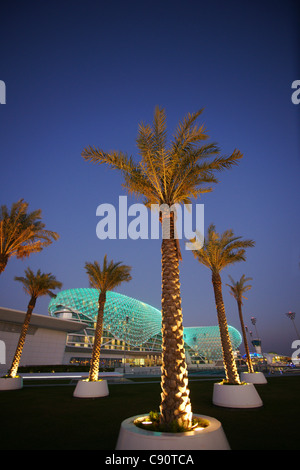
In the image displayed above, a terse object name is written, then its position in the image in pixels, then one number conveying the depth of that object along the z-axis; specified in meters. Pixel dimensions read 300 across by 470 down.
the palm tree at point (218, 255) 15.20
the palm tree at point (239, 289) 28.47
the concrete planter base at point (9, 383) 17.22
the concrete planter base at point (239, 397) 10.41
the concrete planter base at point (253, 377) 19.03
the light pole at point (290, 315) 55.09
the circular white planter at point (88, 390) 13.54
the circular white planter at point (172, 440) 4.00
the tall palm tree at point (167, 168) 8.06
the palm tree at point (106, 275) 20.25
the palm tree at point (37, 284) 24.50
